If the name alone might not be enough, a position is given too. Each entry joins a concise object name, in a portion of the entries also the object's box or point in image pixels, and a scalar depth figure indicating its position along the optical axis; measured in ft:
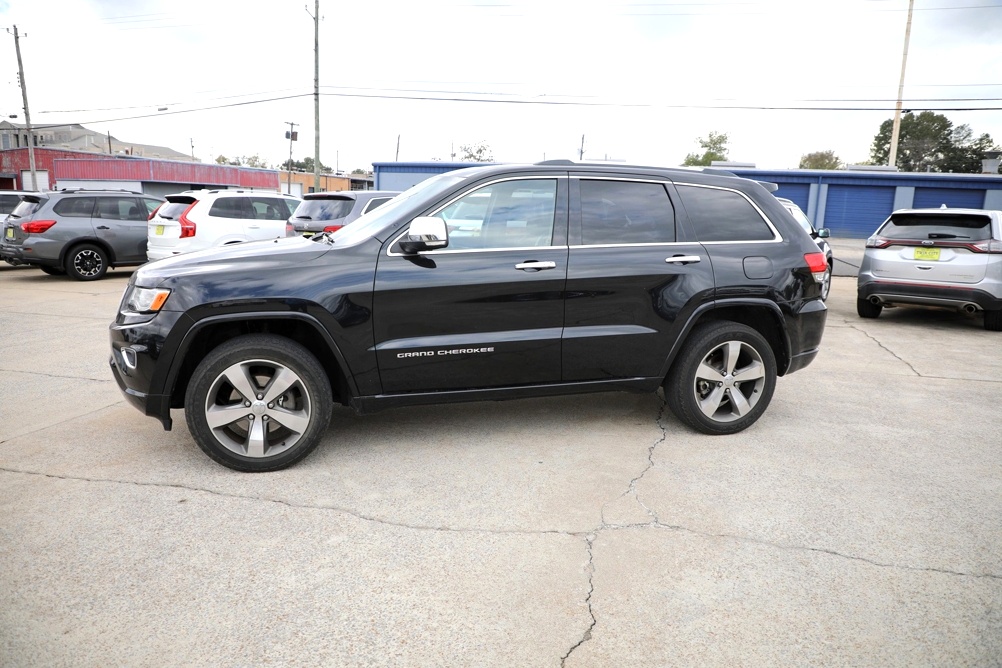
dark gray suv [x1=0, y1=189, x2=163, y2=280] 42.96
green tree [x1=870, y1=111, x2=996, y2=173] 232.12
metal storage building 102.53
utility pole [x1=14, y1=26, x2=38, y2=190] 129.70
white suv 39.70
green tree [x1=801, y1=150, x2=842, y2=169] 275.59
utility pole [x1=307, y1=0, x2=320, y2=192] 100.83
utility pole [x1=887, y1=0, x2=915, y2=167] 112.47
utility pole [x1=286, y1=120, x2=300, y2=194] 137.79
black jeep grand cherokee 13.01
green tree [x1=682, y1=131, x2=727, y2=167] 251.39
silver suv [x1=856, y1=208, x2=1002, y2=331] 29.14
